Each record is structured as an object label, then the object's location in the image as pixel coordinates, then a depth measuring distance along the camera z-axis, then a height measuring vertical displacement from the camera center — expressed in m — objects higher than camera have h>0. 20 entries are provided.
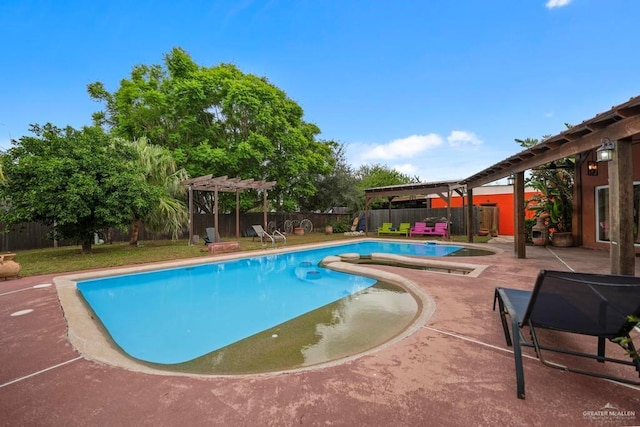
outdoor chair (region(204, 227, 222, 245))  11.09 -0.82
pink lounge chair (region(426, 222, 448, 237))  14.37 -0.92
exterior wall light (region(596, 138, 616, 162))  4.12 +0.84
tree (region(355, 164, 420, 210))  21.11 +3.44
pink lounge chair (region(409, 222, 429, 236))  15.01 -0.94
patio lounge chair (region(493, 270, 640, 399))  1.88 -0.69
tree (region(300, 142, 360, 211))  20.38 +1.39
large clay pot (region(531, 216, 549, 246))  10.17 -0.89
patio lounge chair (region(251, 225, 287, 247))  12.04 -0.96
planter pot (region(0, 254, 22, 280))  6.04 -1.03
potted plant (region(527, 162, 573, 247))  9.84 +0.22
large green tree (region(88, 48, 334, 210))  14.89 +5.19
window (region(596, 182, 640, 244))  8.30 -0.18
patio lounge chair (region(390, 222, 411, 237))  15.55 -0.93
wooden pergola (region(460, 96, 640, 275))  3.84 +0.75
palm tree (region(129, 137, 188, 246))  11.59 +1.21
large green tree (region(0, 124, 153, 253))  8.12 +0.97
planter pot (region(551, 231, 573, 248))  9.67 -1.02
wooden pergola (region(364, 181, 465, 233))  13.53 +1.09
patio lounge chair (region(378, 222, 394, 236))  16.75 -1.01
